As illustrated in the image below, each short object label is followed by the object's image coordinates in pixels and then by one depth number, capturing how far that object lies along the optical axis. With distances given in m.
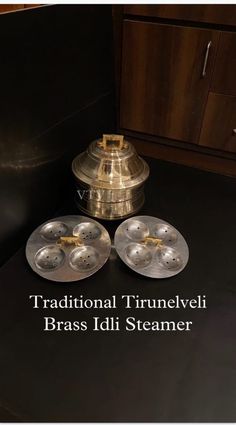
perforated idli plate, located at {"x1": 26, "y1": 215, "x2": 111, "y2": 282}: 0.65
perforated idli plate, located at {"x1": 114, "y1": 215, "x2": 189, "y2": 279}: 0.67
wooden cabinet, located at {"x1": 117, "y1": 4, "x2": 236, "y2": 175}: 0.85
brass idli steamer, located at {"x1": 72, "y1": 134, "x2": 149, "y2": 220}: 0.76
